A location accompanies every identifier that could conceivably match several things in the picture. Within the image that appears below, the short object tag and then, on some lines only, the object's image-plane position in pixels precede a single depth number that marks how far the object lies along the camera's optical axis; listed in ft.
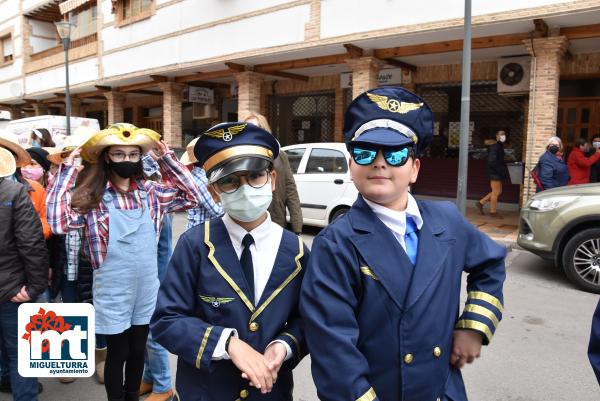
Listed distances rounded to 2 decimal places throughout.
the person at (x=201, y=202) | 10.37
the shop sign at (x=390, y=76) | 43.86
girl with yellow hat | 8.63
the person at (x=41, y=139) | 21.44
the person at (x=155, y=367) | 10.16
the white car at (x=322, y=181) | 28.40
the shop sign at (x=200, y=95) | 57.47
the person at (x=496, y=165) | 34.83
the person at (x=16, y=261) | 8.85
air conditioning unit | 37.09
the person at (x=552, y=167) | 28.84
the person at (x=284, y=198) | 14.47
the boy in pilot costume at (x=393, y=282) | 4.66
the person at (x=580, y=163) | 30.99
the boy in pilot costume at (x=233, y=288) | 5.26
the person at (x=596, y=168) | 32.50
